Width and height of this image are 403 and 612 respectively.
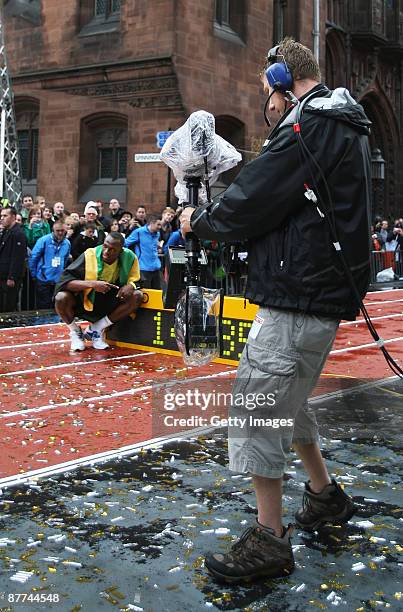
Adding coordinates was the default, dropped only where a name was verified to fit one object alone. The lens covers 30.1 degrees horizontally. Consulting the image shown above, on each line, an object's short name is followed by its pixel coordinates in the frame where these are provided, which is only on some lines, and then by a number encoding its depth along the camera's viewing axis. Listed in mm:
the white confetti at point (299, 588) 3205
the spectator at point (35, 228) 14195
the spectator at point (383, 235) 24453
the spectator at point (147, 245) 14203
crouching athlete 9656
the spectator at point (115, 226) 14680
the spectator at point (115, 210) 16688
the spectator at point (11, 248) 12672
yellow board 9078
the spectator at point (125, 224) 15727
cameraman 3195
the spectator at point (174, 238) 13203
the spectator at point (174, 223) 16125
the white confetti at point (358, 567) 3402
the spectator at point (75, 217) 14245
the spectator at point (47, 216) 14695
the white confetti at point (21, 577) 3252
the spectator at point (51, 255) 13070
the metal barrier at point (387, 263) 22889
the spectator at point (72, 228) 14023
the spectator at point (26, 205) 15805
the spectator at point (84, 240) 13656
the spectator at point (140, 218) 16250
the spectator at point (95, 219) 14141
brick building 20797
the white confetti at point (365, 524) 3906
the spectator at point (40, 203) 14734
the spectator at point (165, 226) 15712
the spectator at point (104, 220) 15508
